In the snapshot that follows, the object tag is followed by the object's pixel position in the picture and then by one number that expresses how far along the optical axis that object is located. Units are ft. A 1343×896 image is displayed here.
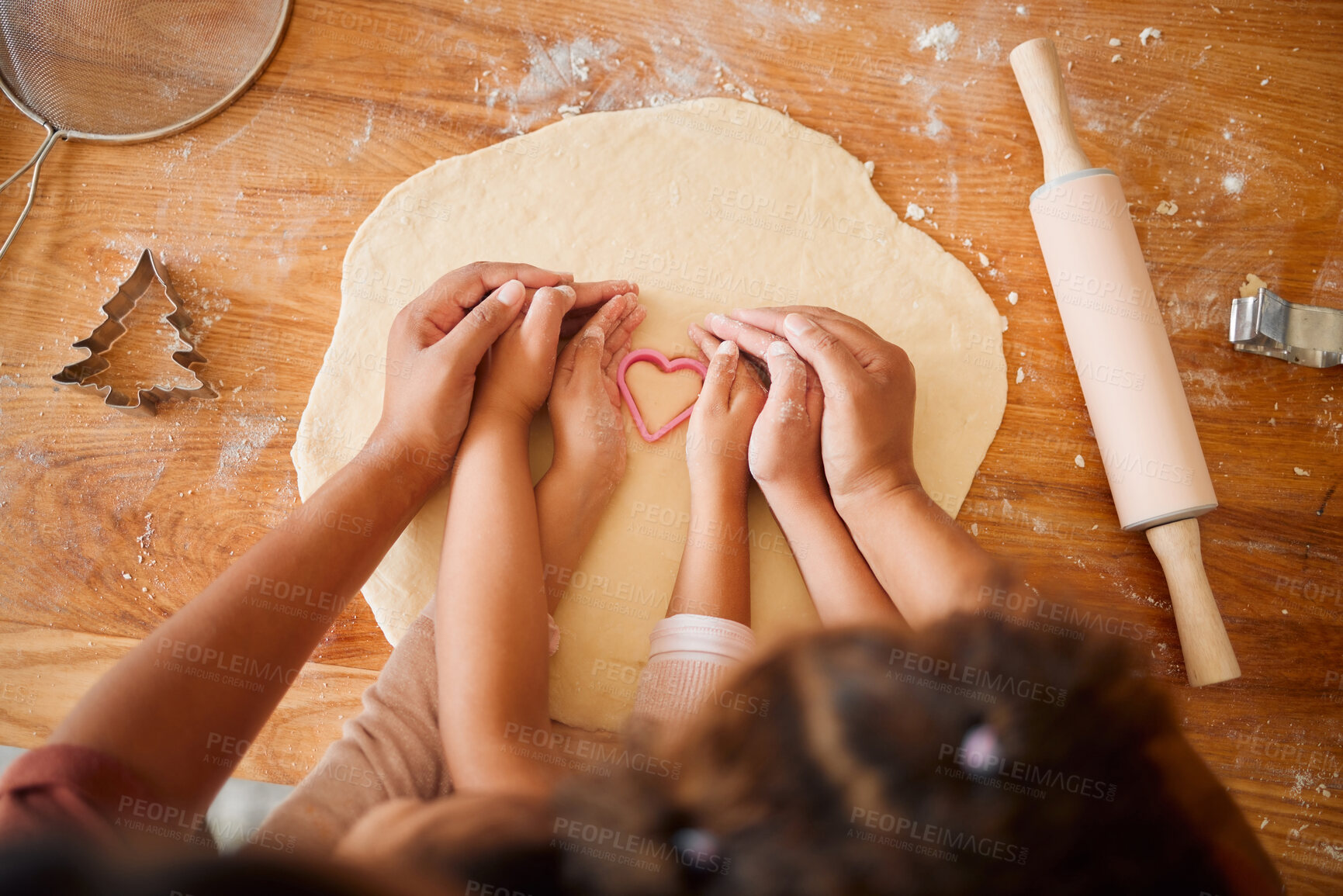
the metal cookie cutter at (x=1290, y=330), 3.48
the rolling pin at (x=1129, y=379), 3.18
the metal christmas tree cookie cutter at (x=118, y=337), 3.50
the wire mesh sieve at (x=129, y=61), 3.64
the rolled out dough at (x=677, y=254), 3.44
